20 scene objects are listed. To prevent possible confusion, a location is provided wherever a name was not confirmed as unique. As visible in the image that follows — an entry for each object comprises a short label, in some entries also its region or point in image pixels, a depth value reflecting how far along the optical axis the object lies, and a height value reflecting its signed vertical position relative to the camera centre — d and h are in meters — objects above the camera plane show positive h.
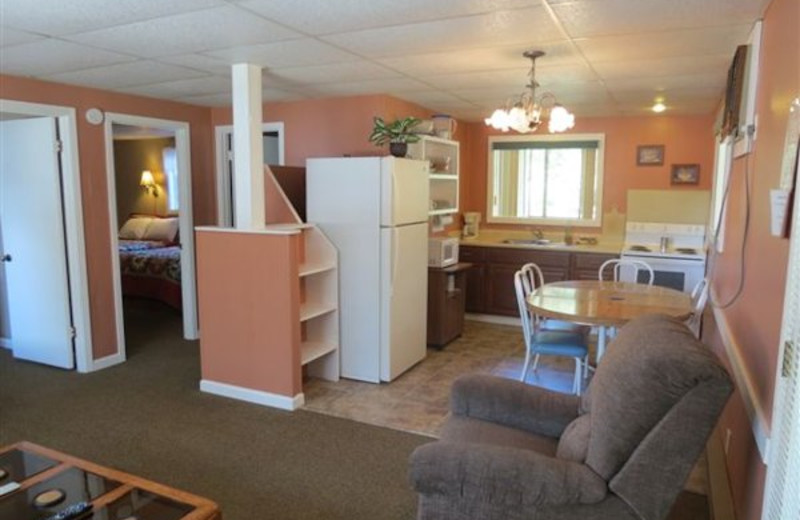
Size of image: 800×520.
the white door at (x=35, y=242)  4.33 -0.43
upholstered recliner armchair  1.64 -0.85
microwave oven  5.07 -0.55
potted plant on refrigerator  4.21 +0.44
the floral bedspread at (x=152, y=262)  6.47 -0.85
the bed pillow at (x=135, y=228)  8.12 -0.56
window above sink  6.21 +0.14
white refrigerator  4.09 -0.41
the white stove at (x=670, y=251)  5.32 -0.59
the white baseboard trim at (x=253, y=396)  3.73 -1.41
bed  6.49 -0.94
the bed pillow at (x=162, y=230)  7.88 -0.57
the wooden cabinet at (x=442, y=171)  5.06 +0.19
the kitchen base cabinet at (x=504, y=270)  5.74 -0.83
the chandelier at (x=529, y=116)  3.39 +0.46
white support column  3.69 +0.27
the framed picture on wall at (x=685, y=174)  5.77 +0.18
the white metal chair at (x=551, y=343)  3.70 -1.02
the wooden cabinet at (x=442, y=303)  5.03 -1.02
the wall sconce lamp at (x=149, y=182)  8.71 +0.12
